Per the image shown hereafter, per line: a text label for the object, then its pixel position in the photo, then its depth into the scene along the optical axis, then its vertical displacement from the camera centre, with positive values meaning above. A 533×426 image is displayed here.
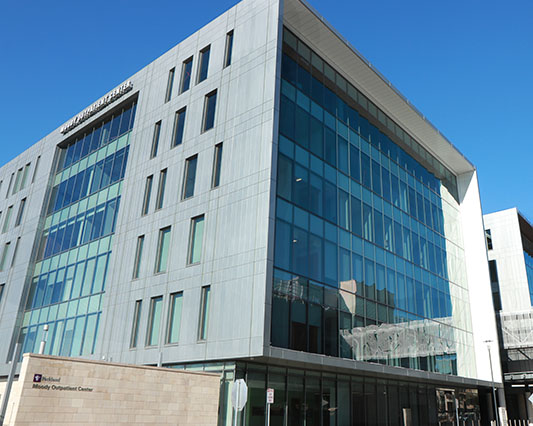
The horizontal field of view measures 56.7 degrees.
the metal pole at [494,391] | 37.38 +2.30
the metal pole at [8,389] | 14.21 +0.30
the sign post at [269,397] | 18.59 +0.54
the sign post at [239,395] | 17.19 +0.52
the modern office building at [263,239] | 23.48 +9.69
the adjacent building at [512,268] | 52.94 +15.88
